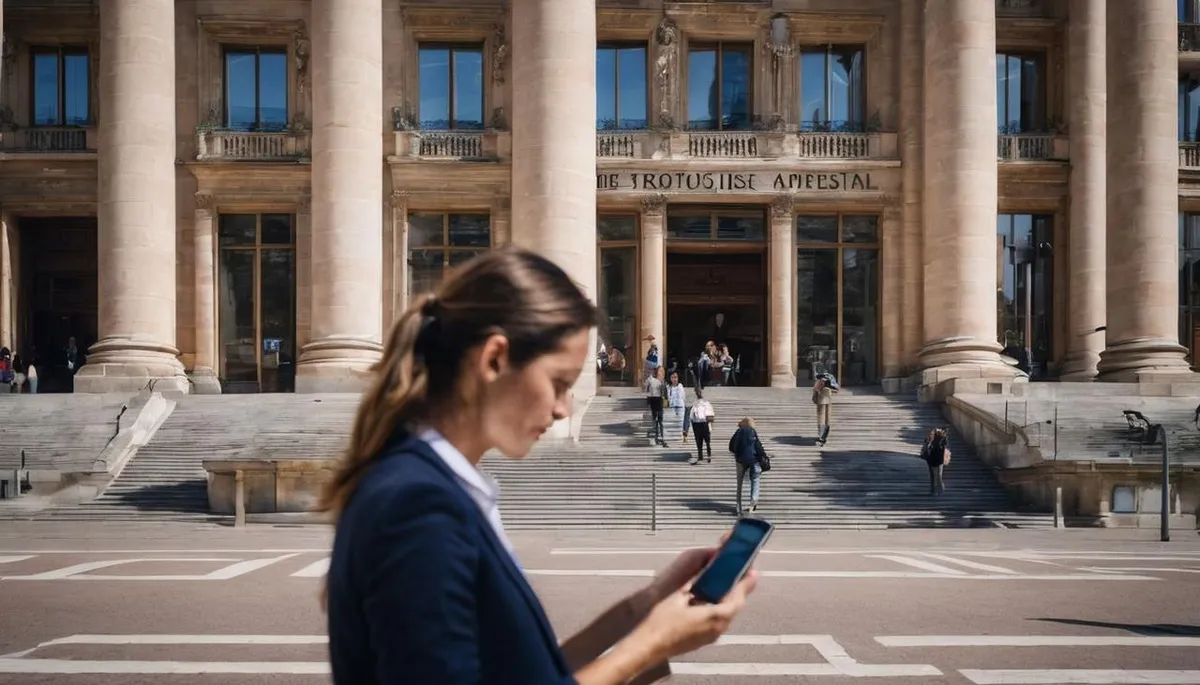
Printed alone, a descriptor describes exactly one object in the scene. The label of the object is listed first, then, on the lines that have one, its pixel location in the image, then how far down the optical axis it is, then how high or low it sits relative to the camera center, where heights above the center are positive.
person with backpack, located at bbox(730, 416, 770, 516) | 21.78 -1.90
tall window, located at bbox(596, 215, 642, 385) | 38.75 +1.56
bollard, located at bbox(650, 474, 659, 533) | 20.69 -2.72
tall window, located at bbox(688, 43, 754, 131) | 39.25 +7.41
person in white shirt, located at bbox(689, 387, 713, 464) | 25.84 -1.66
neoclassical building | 38.50 +4.68
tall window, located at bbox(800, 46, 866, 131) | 39.41 +7.36
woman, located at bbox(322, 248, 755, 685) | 2.21 -0.29
